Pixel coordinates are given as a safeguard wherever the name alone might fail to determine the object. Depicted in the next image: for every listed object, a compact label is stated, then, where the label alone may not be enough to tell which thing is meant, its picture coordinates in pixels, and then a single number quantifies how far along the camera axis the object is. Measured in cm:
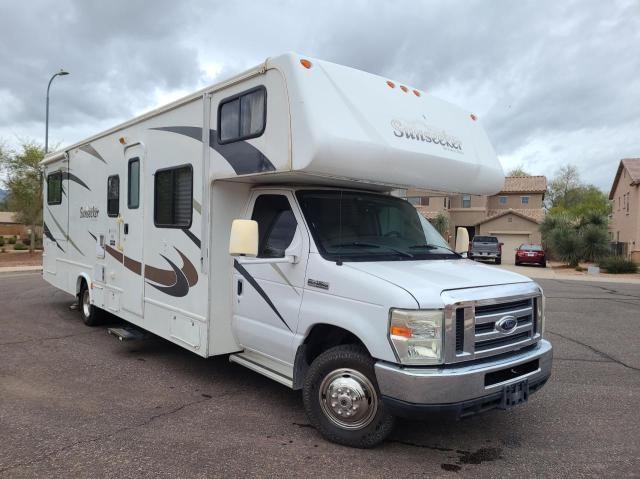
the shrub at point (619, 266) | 2350
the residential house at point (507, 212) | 4122
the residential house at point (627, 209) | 3078
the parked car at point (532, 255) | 2857
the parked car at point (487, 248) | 2942
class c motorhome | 360
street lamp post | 2071
